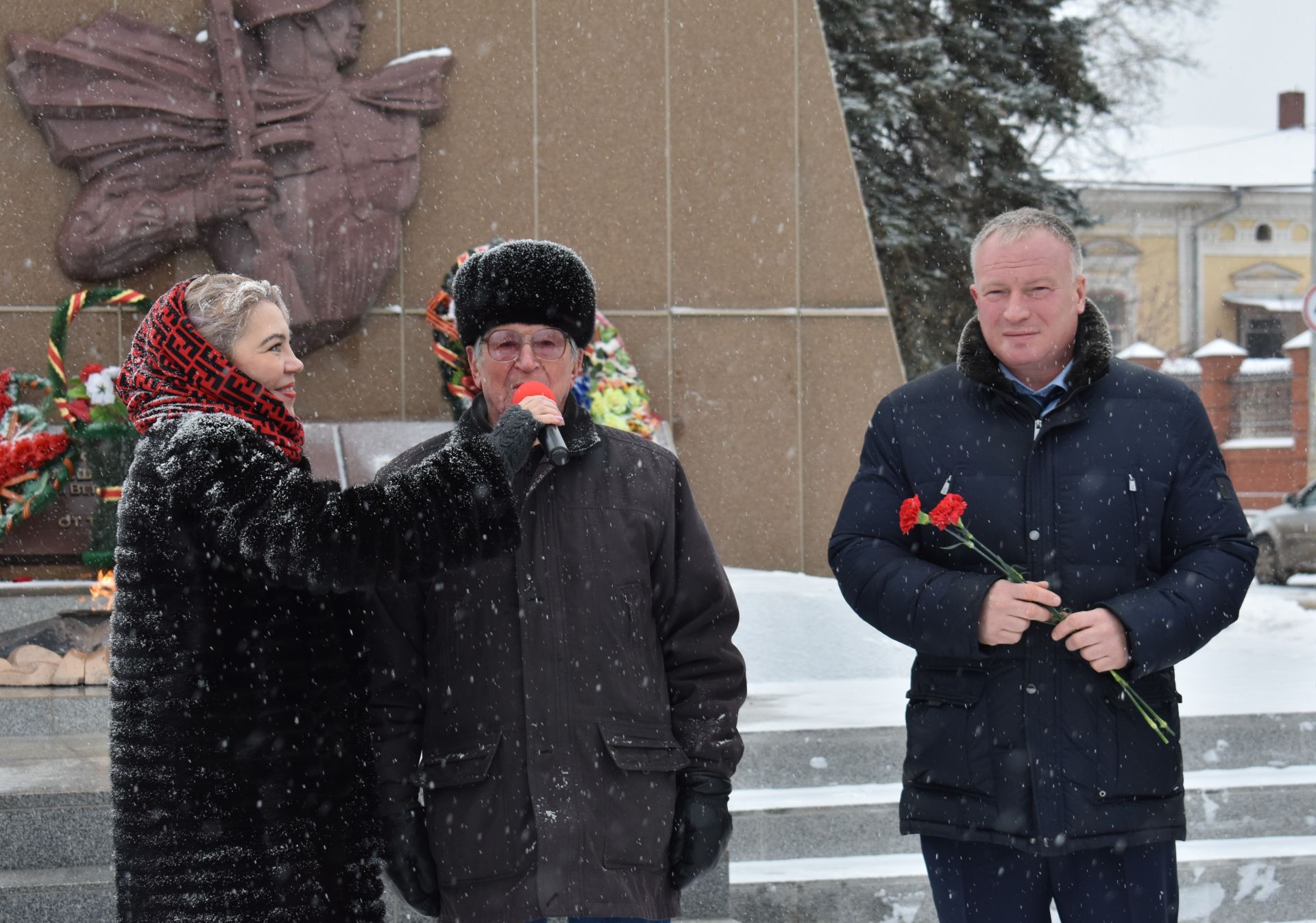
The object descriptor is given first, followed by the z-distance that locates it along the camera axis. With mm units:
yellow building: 37219
